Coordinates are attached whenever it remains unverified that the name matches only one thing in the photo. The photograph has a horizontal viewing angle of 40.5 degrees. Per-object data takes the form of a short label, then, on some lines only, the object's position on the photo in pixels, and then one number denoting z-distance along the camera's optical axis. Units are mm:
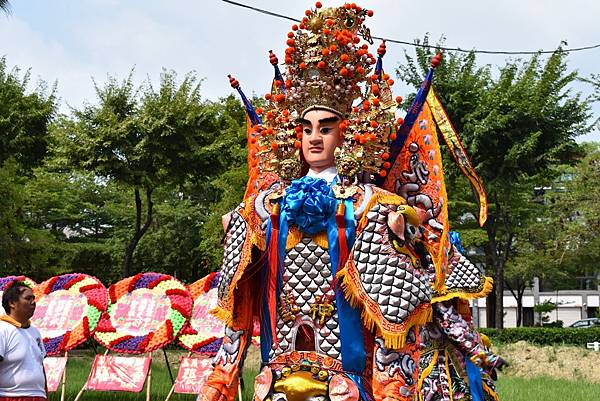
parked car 30491
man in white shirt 4984
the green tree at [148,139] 14773
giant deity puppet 3287
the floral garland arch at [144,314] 8094
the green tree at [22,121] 17219
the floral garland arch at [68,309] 8305
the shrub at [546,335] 17438
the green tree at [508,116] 16125
